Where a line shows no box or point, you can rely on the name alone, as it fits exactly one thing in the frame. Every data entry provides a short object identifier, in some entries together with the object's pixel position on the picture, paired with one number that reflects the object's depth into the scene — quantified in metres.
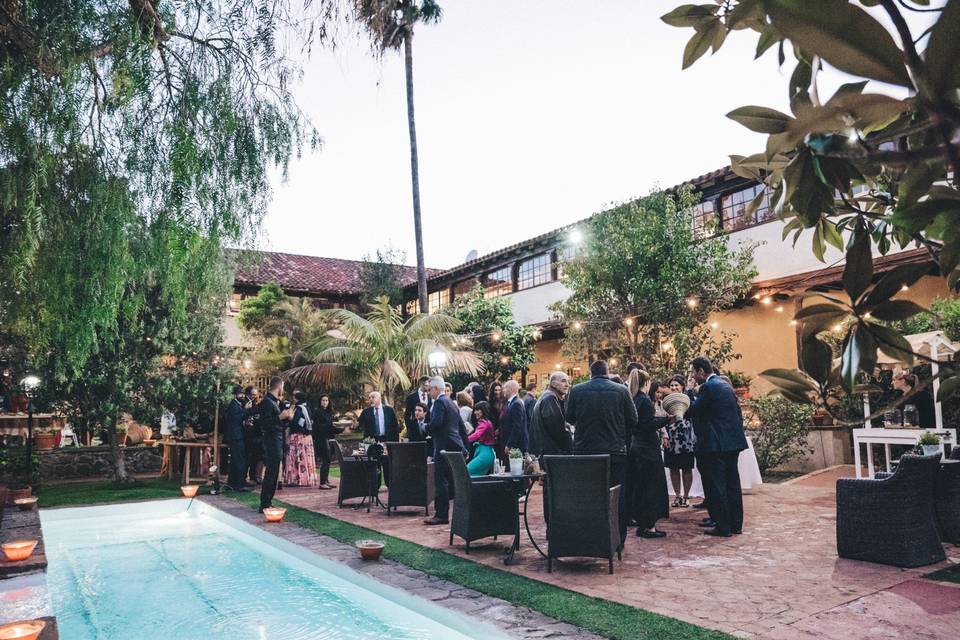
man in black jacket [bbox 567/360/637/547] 5.95
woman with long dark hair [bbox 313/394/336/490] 12.04
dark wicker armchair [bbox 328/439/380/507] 9.41
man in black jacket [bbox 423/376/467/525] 7.75
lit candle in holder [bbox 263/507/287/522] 7.91
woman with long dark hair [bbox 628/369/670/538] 6.68
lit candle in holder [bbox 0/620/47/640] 3.11
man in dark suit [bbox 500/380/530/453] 8.46
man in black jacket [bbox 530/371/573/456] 6.32
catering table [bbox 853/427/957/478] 8.02
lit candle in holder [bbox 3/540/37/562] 5.52
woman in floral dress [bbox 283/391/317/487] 11.84
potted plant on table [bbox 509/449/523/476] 6.20
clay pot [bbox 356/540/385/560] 5.84
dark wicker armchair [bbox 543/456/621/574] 5.29
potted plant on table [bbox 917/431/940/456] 5.99
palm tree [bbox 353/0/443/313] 18.83
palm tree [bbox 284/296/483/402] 15.90
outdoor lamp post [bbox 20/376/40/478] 10.36
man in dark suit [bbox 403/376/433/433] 9.76
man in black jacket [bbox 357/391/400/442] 10.31
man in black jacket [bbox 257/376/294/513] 8.68
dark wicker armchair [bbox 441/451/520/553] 6.19
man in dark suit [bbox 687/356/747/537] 6.54
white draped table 9.22
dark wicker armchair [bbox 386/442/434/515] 8.43
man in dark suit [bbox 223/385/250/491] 11.13
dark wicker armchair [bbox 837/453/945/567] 5.19
